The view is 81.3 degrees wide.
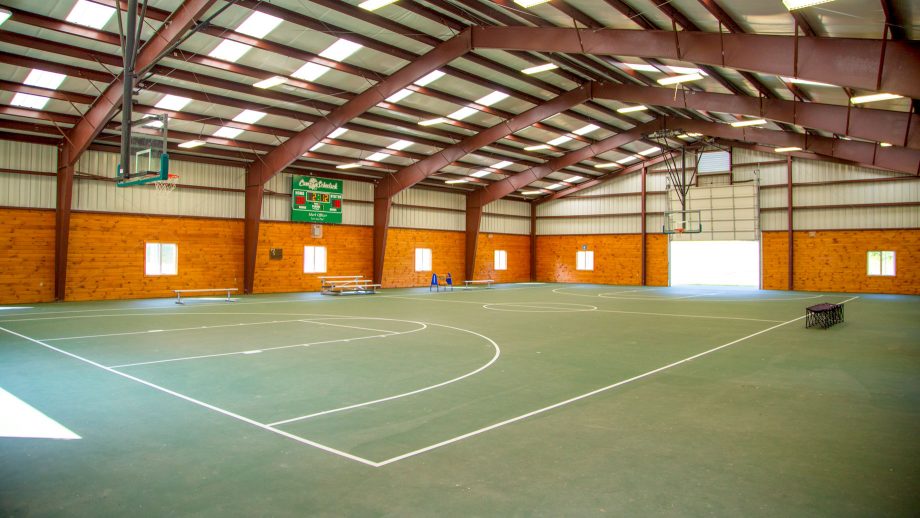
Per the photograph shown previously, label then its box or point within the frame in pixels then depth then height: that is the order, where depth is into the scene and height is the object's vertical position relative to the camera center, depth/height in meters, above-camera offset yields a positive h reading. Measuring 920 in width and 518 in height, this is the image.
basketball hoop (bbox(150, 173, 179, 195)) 25.01 +3.58
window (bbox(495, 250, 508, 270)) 40.97 +0.55
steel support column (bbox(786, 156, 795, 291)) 31.72 +2.56
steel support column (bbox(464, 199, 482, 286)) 37.47 +2.51
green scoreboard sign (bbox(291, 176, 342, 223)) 29.48 +3.63
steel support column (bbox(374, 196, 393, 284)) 31.75 +2.17
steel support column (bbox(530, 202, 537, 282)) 43.58 +2.08
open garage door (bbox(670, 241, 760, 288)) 36.97 +0.53
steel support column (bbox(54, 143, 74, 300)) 21.84 +1.80
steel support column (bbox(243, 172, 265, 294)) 26.86 +1.83
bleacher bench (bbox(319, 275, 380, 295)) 28.66 -1.14
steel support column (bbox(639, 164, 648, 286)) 37.25 +1.28
